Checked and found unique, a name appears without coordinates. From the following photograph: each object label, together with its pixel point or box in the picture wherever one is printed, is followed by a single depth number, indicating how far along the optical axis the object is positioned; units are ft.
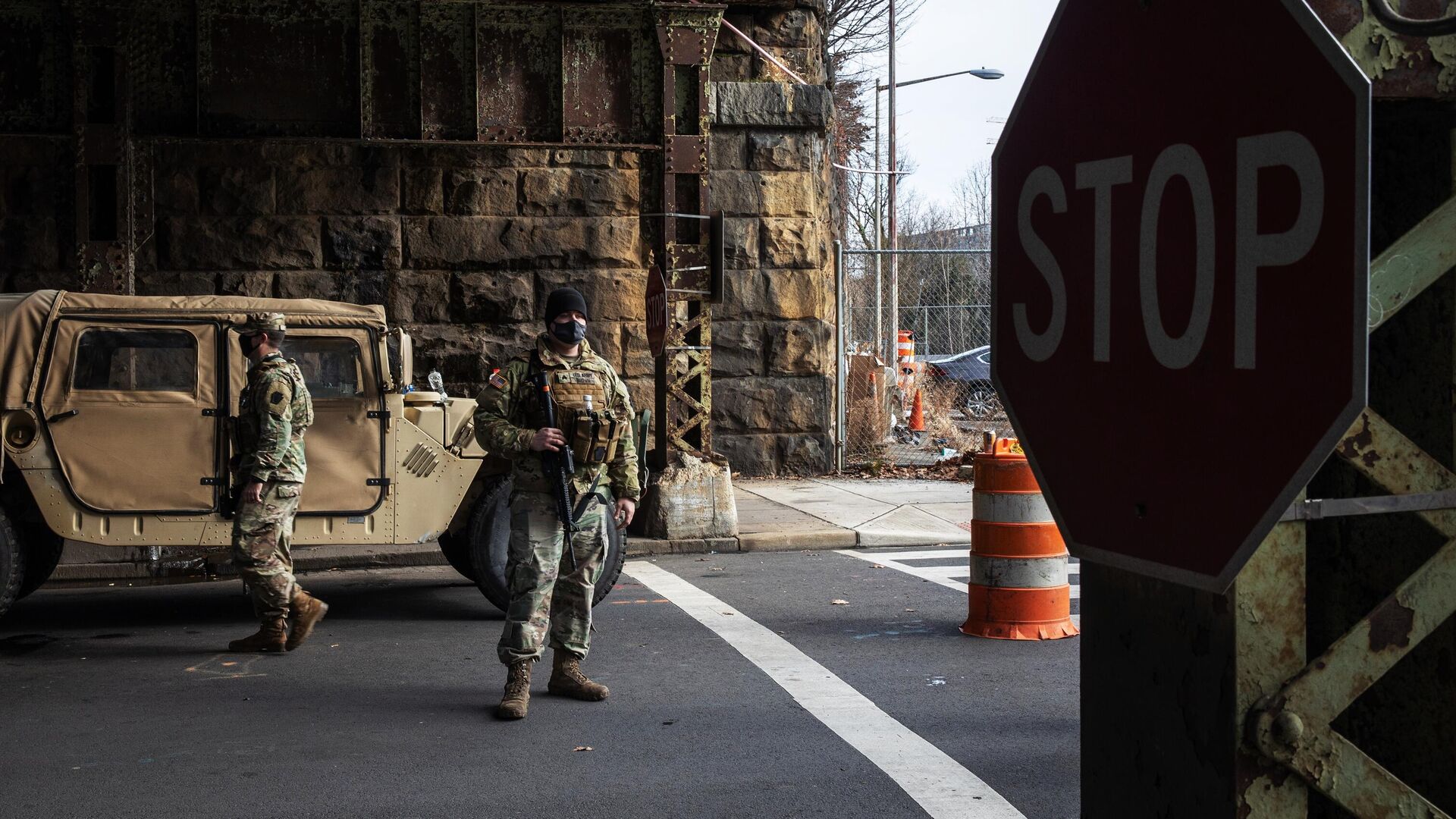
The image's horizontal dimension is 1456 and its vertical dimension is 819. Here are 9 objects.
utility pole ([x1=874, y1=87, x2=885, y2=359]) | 61.62
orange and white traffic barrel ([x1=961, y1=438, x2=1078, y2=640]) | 25.49
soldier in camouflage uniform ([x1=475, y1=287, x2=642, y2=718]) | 20.61
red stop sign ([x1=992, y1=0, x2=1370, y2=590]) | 4.38
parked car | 80.69
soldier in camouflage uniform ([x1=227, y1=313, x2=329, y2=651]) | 24.63
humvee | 26.20
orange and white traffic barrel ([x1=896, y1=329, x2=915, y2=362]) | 90.68
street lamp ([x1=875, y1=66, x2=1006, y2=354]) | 75.82
